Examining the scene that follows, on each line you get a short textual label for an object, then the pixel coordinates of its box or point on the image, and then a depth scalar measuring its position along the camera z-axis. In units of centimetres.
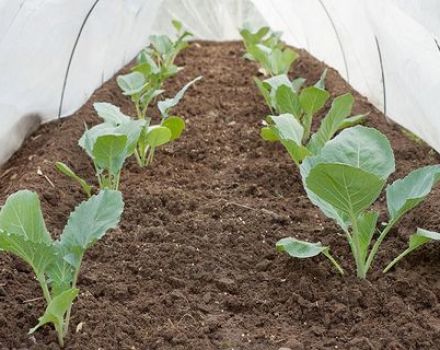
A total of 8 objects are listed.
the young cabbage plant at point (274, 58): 383
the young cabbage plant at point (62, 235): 179
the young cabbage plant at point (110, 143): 229
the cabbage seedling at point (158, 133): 274
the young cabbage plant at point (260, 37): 443
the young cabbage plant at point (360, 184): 182
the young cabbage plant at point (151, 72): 326
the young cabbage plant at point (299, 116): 238
